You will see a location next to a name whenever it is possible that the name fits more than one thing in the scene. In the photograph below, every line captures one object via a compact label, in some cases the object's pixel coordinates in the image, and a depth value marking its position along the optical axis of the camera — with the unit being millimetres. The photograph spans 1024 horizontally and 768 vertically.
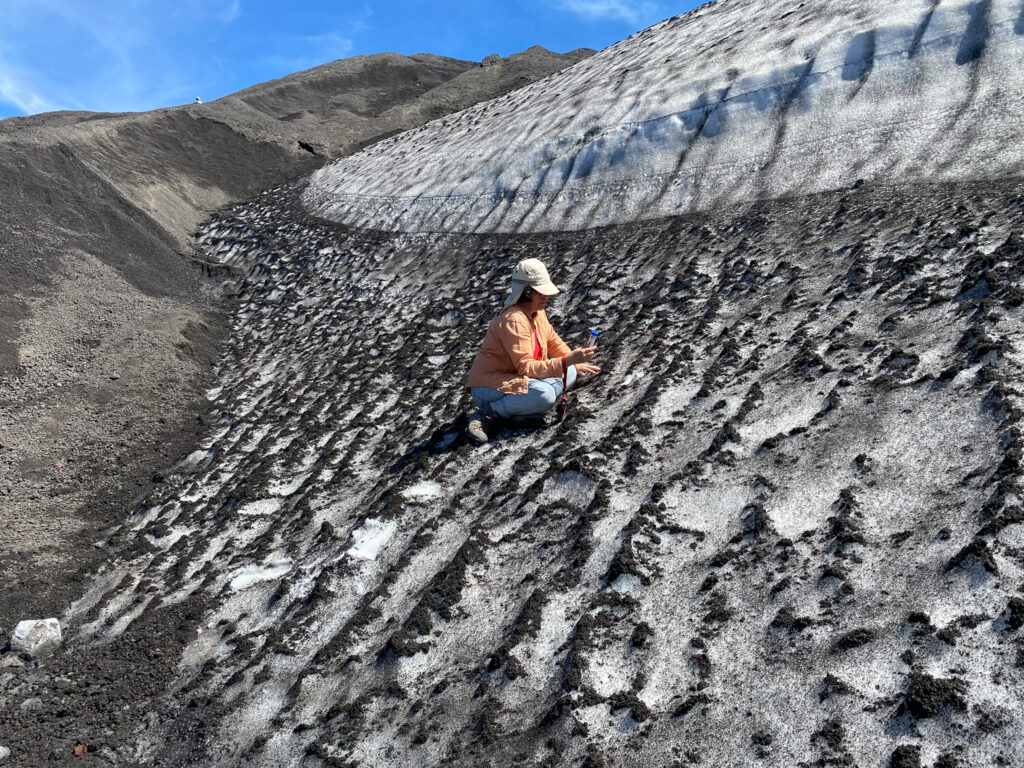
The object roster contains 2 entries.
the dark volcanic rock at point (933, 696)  2742
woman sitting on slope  5348
